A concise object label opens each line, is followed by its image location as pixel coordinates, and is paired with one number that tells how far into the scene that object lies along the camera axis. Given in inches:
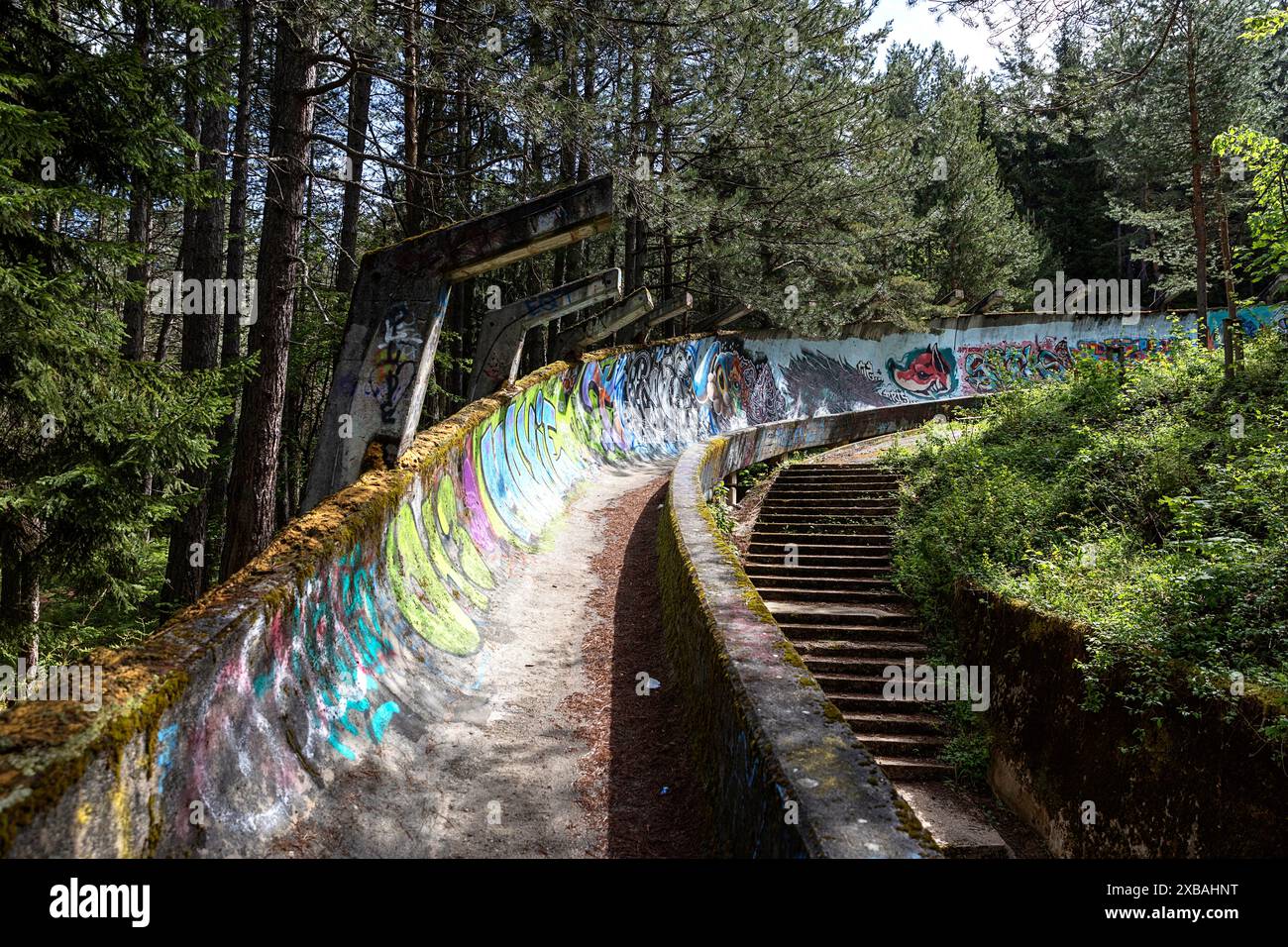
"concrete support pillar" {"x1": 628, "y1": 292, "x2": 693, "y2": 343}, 704.4
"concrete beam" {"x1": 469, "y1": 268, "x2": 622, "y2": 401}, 460.4
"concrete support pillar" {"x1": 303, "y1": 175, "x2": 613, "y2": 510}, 255.6
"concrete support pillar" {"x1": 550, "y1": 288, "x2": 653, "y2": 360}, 591.8
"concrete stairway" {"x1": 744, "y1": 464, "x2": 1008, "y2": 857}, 288.4
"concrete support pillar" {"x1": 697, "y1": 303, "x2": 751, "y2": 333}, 848.7
